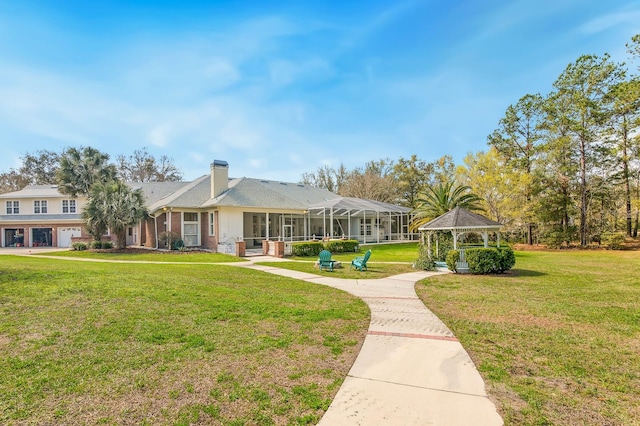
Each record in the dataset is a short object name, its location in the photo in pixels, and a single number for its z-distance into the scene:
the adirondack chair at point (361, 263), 14.36
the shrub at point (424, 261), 15.17
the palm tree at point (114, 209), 23.45
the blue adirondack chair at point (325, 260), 14.44
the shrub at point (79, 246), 25.14
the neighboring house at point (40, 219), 32.78
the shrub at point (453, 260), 14.00
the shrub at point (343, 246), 22.91
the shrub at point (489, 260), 13.45
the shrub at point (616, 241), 27.16
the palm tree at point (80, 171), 27.97
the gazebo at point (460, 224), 14.48
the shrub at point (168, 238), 24.45
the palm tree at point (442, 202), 22.00
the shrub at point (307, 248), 21.19
